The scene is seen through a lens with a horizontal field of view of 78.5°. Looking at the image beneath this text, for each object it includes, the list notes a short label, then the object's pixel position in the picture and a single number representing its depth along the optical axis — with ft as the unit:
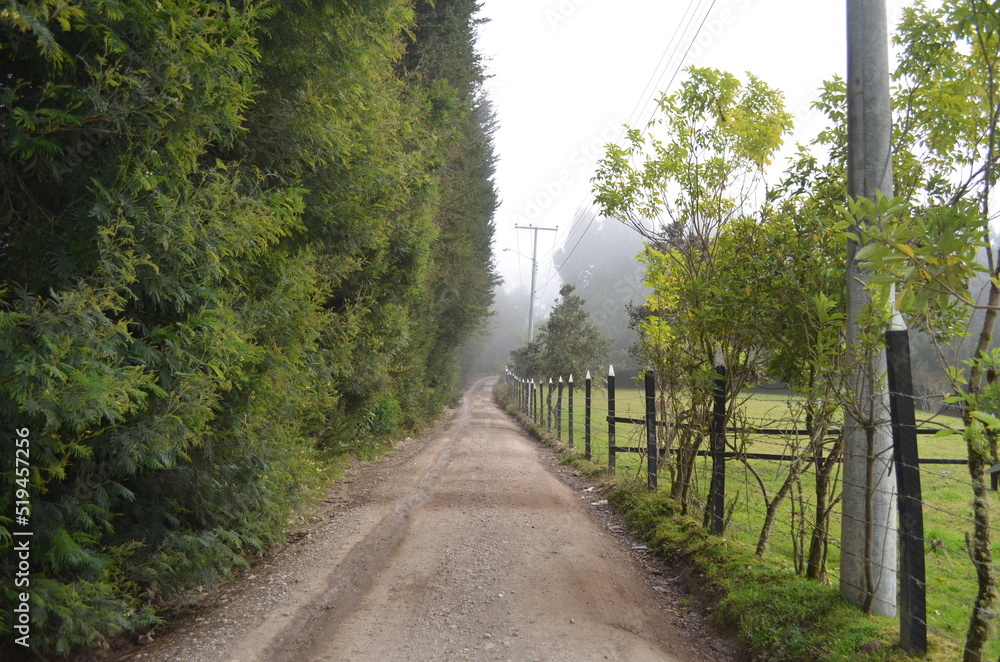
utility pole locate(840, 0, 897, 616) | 11.69
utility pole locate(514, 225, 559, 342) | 126.31
